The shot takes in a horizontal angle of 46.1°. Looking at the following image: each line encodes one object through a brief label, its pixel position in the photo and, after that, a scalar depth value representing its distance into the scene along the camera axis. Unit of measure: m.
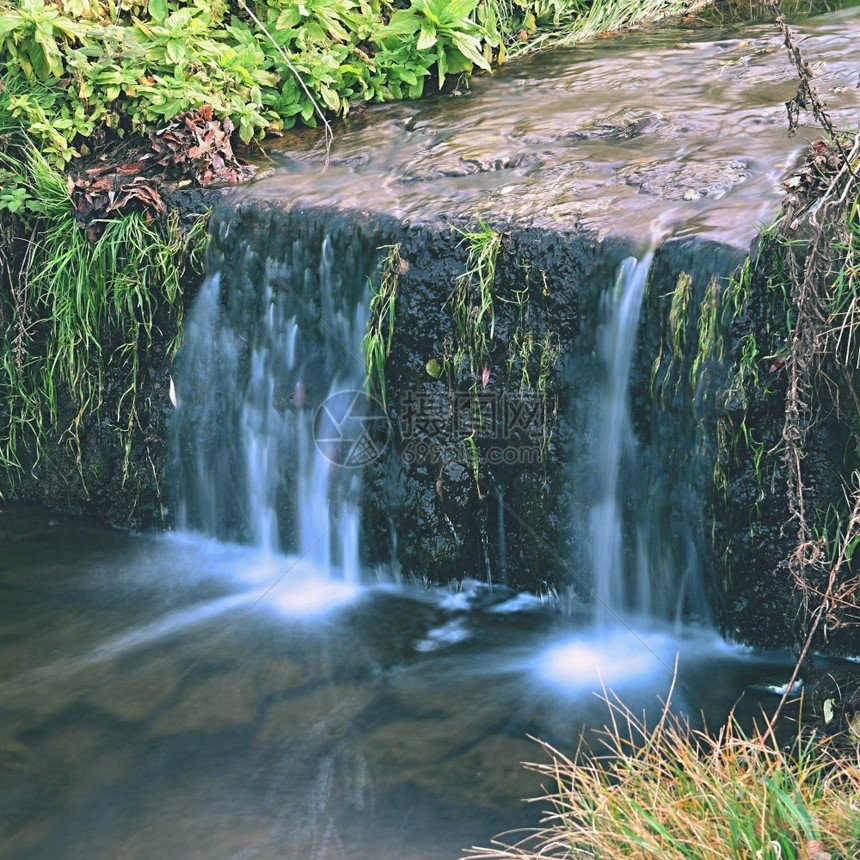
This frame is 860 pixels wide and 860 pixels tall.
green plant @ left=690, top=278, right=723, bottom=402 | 3.70
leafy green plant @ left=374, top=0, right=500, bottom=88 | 6.01
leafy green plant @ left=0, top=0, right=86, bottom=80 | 5.39
